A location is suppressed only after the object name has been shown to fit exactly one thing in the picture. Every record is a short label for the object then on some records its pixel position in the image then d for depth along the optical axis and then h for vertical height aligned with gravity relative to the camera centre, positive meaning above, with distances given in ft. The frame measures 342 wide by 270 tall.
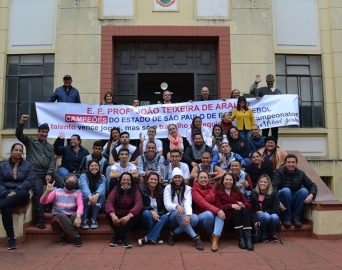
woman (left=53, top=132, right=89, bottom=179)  25.36 +0.56
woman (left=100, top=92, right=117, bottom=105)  30.40 +5.32
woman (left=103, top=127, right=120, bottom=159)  27.02 +1.52
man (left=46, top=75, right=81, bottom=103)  30.07 +5.70
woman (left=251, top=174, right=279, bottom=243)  20.52 -2.67
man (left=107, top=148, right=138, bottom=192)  22.85 -0.42
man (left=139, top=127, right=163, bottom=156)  26.71 +1.57
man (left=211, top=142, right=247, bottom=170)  24.30 +0.24
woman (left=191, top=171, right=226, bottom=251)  19.75 -2.67
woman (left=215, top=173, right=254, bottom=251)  19.70 -2.52
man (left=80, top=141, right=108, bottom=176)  24.59 +0.31
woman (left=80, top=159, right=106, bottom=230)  21.36 -1.69
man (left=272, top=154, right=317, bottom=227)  21.99 -1.74
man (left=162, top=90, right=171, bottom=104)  30.83 +5.54
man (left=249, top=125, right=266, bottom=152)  27.09 +1.58
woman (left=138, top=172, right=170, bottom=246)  20.10 -2.74
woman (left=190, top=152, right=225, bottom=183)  22.93 -0.48
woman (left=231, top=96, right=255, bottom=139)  28.53 +3.40
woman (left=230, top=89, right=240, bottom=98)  31.09 +5.83
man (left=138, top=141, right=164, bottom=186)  23.79 +0.07
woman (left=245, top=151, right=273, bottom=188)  23.49 -0.50
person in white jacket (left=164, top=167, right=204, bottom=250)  19.79 -2.56
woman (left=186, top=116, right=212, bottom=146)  27.25 +2.33
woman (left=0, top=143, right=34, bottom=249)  19.58 -1.23
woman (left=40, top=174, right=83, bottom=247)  20.08 -2.37
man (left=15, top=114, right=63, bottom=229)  22.93 +0.40
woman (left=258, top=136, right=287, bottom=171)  24.81 +0.49
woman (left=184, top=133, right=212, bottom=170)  25.05 +0.76
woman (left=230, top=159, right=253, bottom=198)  22.32 -1.05
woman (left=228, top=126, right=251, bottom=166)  26.23 +1.22
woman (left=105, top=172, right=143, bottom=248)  19.70 -2.52
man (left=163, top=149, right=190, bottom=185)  23.16 -0.27
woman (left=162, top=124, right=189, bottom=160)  26.96 +1.48
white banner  29.91 +3.92
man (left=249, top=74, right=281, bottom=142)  31.12 +6.02
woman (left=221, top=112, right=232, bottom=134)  28.76 +3.21
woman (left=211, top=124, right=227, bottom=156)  26.43 +1.89
